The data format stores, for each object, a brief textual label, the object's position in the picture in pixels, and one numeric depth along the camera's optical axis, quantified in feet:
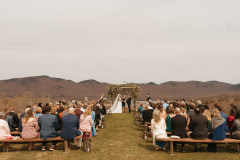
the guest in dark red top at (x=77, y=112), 33.34
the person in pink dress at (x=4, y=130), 25.13
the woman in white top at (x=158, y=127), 25.28
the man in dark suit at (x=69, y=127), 25.14
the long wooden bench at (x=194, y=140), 24.06
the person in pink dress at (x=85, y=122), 28.76
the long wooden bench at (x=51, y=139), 25.09
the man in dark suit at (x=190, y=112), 33.05
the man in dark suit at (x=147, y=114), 37.59
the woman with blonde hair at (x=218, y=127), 24.22
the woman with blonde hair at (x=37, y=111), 27.53
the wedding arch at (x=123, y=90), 81.30
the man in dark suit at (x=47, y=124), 25.08
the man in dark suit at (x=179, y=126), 25.29
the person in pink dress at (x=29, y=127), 25.14
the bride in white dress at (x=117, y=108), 70.74
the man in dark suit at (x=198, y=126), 24.53
